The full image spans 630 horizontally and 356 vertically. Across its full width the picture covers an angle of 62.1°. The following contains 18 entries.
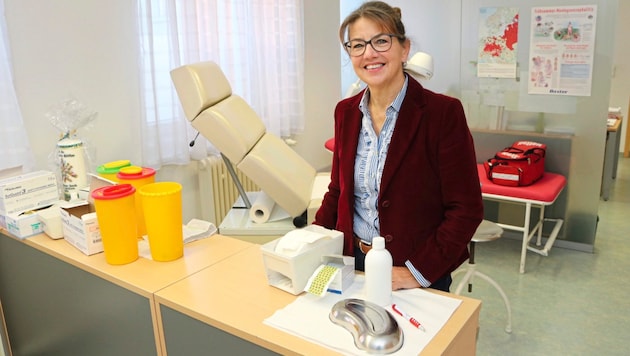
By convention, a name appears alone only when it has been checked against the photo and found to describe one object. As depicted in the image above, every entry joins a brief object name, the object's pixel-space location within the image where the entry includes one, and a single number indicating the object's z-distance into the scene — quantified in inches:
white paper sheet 49.5
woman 59.3
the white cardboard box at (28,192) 81.8
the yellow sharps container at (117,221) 68.6
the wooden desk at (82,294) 65.7
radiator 138.4
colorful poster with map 148.1
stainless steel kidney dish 48.1
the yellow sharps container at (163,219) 68.6
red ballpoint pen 51.9
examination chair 99.7
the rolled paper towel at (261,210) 107.7
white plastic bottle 53.9
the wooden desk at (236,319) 50.9
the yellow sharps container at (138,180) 80.8
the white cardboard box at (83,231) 72.9
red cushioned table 131.3
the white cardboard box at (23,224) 79.7
